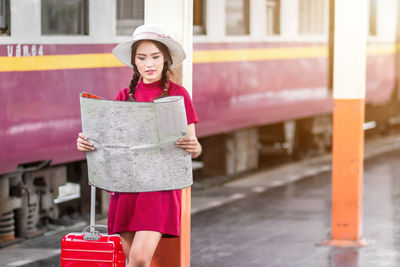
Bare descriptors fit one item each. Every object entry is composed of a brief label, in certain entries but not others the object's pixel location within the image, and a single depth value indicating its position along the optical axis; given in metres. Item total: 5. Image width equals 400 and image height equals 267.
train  9.52
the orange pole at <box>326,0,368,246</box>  9.28
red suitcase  6.10
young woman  5.72
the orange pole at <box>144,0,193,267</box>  6.74
